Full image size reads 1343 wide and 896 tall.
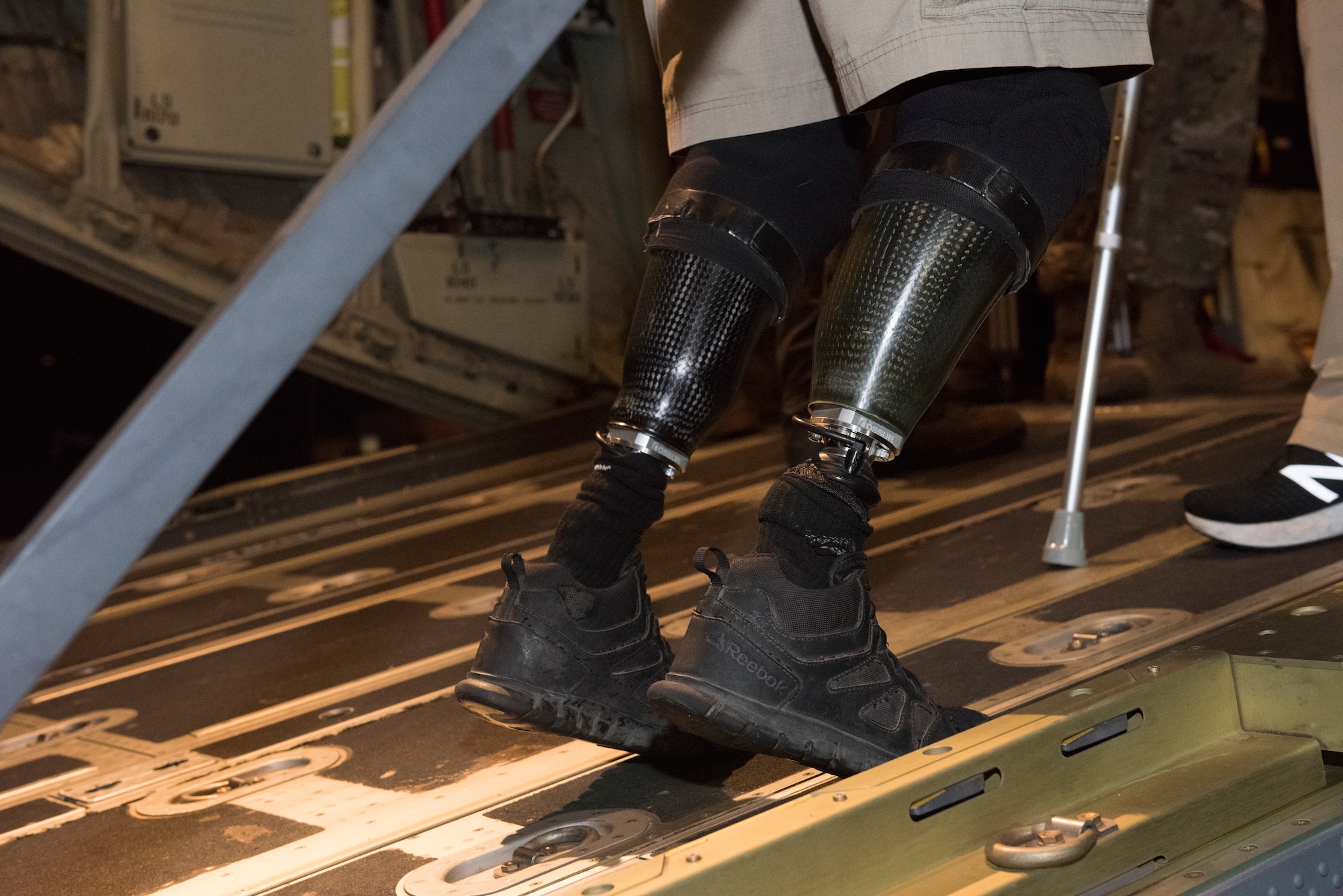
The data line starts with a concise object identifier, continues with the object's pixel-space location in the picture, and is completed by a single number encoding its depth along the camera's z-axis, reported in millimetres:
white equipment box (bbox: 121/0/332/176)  7785
